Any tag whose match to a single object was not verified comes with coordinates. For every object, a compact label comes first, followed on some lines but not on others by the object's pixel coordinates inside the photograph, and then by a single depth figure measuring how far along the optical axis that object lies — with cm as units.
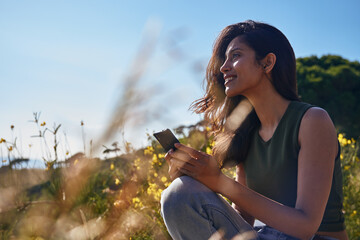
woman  162
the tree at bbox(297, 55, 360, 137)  975
